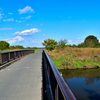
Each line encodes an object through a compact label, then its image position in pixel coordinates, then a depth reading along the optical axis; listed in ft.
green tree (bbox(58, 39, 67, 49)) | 143.95
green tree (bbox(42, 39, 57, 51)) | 221.64
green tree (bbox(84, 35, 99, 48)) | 336.70
